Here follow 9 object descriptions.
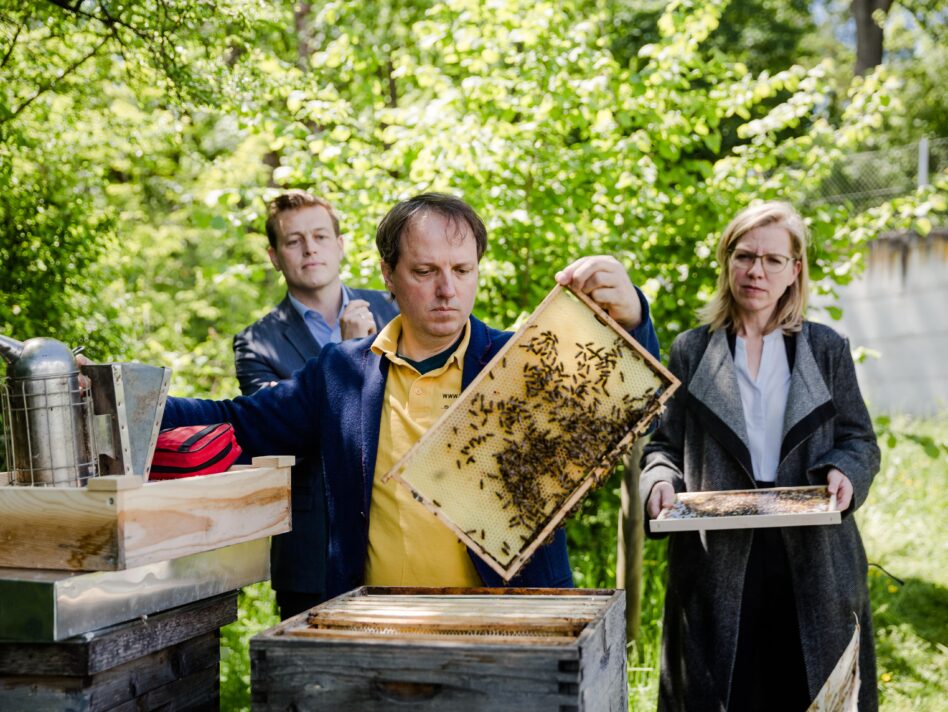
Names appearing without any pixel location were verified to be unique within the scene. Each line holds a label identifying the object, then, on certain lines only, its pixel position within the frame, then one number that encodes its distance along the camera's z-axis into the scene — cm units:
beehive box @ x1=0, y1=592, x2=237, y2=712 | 207
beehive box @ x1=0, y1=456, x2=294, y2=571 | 198
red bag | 241
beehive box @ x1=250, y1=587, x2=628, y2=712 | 174
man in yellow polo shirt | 242
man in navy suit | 379
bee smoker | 215
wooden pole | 488
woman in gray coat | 323
